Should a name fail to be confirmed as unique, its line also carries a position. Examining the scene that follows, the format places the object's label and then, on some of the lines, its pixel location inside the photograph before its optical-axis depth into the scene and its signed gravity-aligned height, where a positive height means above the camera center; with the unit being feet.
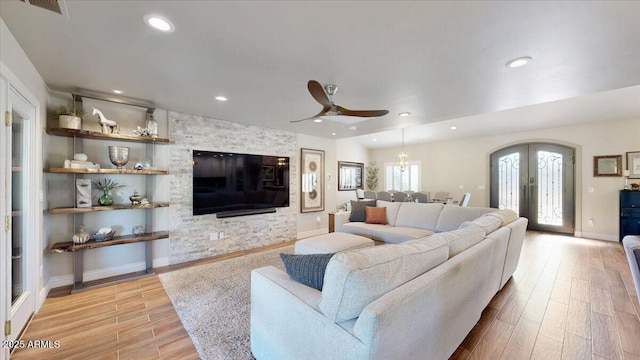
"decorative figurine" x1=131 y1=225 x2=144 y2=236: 11.53 -2.38
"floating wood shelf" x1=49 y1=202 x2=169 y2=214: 9.29 -1.17
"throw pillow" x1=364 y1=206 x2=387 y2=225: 15.14 -2.24
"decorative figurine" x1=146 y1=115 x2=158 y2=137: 11.21 +2.37
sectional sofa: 3.60 -2.15
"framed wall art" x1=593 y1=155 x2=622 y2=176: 16.87 +0.97
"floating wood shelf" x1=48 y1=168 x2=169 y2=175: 9.15 +0.33
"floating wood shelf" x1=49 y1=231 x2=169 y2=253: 9.35 -2.58
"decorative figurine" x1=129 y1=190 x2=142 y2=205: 11.03 -0.89
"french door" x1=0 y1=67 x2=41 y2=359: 6.00 -0.89
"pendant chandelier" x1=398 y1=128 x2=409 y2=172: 23.22 +1.82
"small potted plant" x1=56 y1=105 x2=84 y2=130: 9.40 +2.37
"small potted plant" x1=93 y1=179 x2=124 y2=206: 10.44 -0.38
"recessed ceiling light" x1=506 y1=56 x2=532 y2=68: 7.05 +3.45
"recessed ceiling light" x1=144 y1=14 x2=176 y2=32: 5.40 +3.53
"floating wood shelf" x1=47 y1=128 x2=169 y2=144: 9.44 +1.80
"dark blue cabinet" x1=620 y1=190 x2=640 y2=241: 15.64 -2.13
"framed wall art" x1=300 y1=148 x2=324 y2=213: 18.54 -0.06
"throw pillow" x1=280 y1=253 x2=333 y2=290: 4.75 -1.76
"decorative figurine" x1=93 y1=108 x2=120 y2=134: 9.98 +2.34
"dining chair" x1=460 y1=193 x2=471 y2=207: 18.96 -1.62
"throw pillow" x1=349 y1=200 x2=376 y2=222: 15.67 -1.96
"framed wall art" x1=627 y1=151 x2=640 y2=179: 16.29 +1.00
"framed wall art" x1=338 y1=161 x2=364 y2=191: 26.91 +0.45
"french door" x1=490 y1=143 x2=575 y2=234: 18.97 -0.38
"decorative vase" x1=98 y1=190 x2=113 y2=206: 10.42 -0.84
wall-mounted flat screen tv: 13.28 -0.22
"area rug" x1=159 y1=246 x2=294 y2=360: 6.45 -4.28
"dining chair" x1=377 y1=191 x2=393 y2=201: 21.30 -1.46
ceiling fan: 7.41 +2.54
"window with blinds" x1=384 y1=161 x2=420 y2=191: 27.78 +0.25
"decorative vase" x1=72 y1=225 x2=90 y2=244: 9.71 -2.26
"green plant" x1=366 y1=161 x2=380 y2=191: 30.83 +0.27
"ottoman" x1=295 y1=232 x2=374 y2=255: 9.96 -2.72
